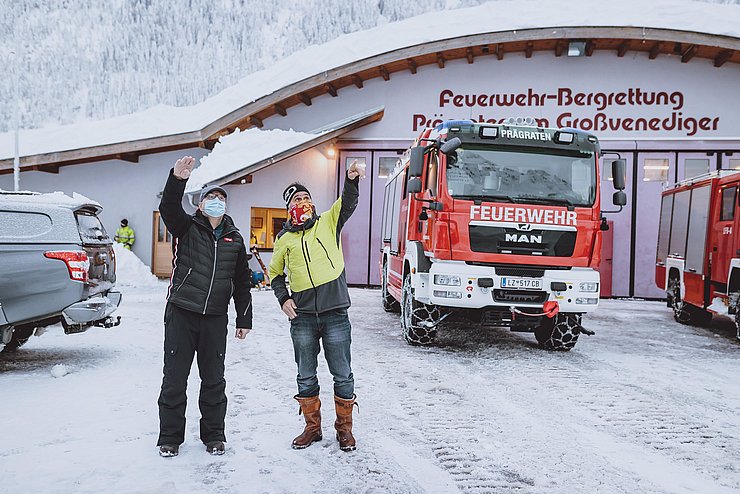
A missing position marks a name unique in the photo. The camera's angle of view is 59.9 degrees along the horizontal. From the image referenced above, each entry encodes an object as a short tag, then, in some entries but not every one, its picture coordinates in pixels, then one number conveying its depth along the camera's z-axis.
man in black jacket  4.39
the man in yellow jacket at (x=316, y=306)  4.57
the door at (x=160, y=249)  19.20
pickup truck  6.56
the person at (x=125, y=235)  18.75
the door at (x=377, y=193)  18.83
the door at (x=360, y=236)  18.94
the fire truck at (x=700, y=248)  10.44
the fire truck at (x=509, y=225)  8.12
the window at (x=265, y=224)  18.84
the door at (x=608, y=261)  17.91
